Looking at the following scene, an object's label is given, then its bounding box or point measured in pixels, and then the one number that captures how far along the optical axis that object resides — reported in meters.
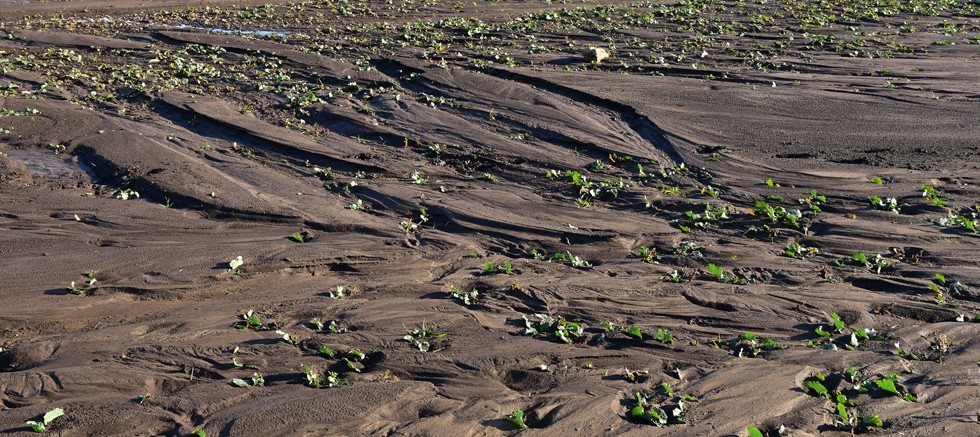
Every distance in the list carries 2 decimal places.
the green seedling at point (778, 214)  9.00
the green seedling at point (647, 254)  8.26
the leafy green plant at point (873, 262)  8.02
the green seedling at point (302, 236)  8.31
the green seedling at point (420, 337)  6.44
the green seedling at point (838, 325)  6.80
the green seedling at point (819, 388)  5.88
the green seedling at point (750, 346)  6.50
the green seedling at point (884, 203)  9.39
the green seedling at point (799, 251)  8.32
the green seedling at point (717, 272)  7.79
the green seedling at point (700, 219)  9.04
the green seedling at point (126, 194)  9.17
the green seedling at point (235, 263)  7.61
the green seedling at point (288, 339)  6.36
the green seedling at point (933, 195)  9.51
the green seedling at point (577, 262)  8.08
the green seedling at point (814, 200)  9.55
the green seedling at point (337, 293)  7.24
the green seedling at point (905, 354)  6.45
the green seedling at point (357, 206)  9.23
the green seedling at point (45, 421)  5.19
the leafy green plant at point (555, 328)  6.60
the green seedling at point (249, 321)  6.64
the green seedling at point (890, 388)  5.84
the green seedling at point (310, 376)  5.81
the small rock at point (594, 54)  14.88
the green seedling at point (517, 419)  5.45
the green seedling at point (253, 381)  5.78
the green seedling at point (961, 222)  8.80
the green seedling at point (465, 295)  7.15
